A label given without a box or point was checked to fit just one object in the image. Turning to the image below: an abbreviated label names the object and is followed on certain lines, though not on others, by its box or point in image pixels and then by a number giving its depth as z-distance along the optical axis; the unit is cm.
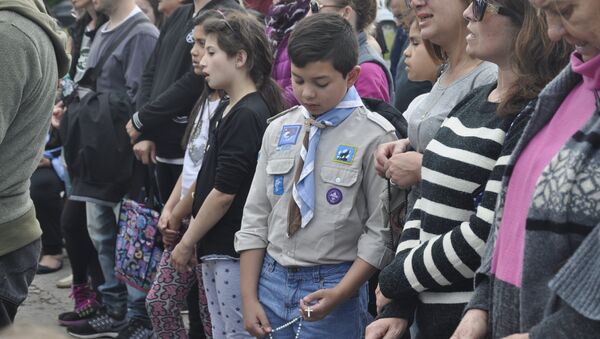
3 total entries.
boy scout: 377
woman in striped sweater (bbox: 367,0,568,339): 281
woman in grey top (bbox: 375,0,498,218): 329
